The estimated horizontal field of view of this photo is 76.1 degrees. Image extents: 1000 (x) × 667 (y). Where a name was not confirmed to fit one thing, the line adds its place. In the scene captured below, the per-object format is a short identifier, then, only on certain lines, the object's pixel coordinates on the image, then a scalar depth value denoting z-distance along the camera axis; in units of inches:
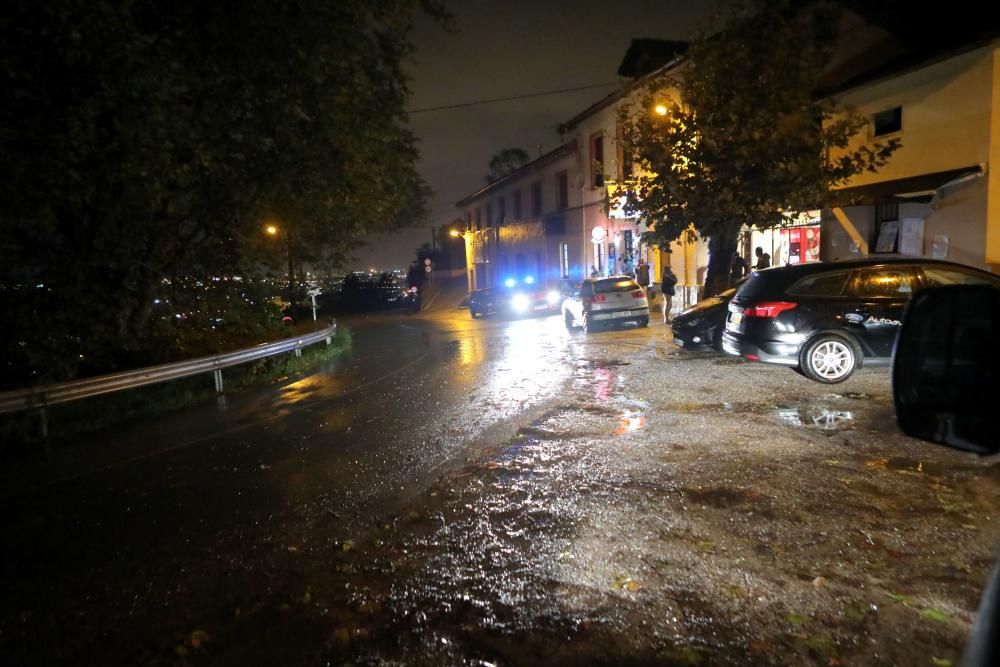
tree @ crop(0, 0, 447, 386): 335.3
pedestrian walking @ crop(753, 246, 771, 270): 660.1
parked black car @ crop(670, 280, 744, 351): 504.0
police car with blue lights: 1130.7
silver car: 698.2
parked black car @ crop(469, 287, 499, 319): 1211.2
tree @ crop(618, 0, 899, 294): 569.9
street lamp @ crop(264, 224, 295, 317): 599.5
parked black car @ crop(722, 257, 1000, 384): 348.2
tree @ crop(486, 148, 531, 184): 2554.1
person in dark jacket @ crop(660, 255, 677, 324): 738.2
